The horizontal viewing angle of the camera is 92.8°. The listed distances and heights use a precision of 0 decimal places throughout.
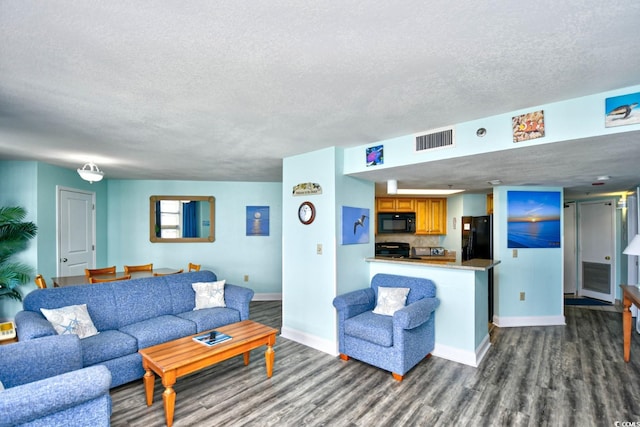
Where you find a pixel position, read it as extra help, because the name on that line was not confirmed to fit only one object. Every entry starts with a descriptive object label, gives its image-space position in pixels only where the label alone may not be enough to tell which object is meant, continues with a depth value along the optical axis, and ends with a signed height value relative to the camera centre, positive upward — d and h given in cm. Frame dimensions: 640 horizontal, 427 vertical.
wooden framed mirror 602 -5
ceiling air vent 282 +72
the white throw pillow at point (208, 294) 362 -96
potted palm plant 392 -39
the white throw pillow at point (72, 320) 257 -91
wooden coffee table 220 -112
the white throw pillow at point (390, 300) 336 -96
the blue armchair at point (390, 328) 286 -113
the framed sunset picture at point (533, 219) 455 -7
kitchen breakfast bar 319 -102
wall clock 369 +2
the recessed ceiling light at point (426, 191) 532 +42
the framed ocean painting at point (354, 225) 359 -13
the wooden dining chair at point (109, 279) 352 -76
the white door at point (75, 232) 472 -26
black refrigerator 514 -42
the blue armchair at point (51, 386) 143 -92
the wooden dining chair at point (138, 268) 418 -76
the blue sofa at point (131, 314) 254 -101
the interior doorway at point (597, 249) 586 -71
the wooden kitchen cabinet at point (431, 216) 631 -3
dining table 352 -79
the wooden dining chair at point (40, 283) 308 -68
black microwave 620 -17
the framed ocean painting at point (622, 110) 202 +70
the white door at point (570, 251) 641 -78
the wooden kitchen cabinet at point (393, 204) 637 +22
